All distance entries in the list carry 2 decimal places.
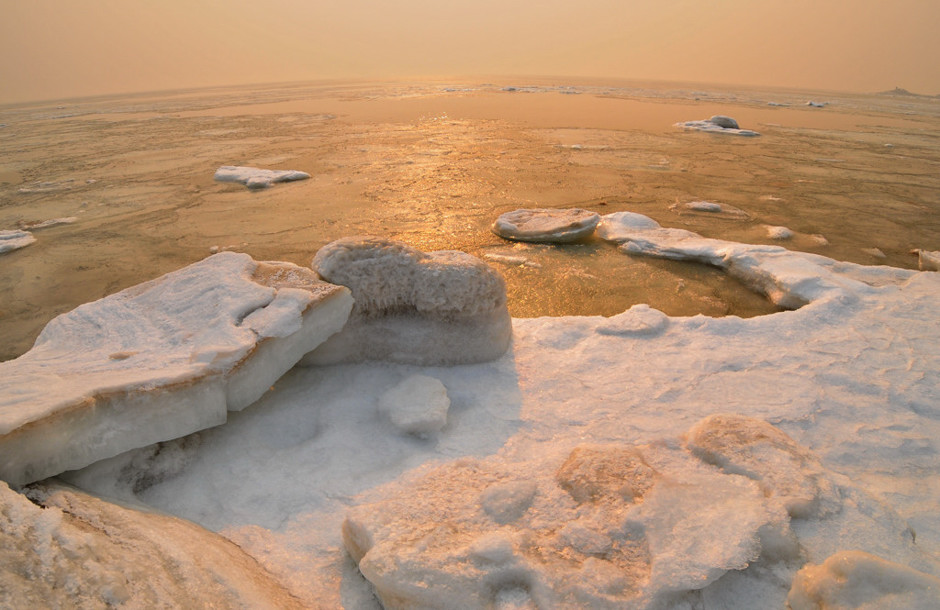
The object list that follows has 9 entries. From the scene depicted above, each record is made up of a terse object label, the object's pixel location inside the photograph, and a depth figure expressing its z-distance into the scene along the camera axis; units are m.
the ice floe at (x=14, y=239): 4.64
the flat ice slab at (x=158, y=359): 1.62
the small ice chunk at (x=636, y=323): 2.96
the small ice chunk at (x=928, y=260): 4.08
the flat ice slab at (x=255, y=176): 6.78
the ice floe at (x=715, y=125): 12.73
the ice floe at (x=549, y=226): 4.68
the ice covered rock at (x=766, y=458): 1.63
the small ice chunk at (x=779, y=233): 4.91
